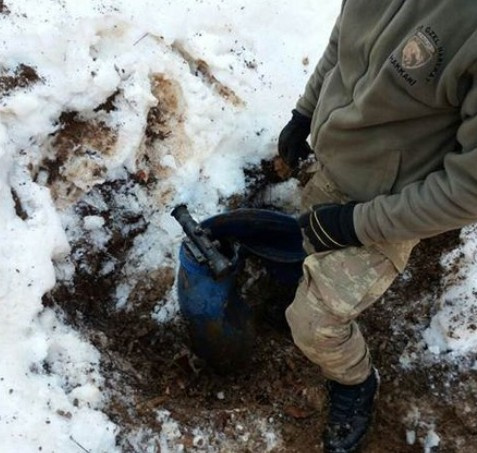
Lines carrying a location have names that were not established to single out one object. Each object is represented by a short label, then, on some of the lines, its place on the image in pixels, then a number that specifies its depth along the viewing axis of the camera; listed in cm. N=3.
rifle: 260
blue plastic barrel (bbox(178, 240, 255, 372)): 275
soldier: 187
